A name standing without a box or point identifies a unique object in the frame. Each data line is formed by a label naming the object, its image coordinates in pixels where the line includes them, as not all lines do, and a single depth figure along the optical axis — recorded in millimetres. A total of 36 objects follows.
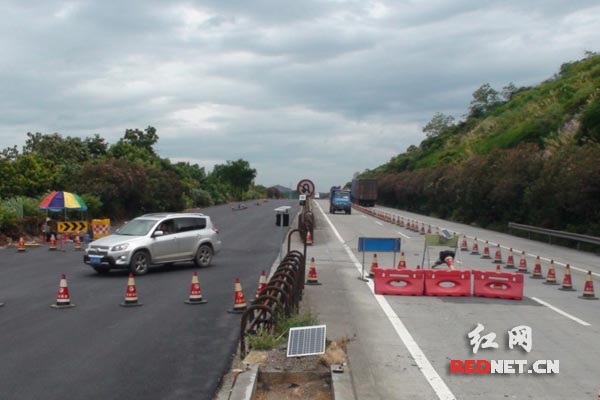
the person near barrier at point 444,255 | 18141
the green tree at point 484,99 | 114594
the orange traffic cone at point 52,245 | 27188
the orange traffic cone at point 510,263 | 21847
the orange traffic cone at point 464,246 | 28383
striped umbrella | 28062
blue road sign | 18500
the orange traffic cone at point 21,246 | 26367
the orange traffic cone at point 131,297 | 13680
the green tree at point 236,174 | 117125
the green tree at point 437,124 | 130500
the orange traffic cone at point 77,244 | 27445
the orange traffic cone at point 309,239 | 29430
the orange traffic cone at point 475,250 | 26770
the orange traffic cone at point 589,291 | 15680
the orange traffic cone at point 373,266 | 18609
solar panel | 8438
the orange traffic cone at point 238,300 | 13070
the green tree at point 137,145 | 63916
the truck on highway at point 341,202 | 62188
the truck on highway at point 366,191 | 82938
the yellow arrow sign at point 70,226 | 27734
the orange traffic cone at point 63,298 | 13469
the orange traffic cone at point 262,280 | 12539
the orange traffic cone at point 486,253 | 25172
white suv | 18562
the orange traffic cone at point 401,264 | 18323
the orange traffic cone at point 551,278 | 18108
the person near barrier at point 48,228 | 30594
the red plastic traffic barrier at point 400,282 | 15514
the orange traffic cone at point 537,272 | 19516
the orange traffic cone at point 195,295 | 13992
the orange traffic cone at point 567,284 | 16984
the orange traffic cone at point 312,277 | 17078
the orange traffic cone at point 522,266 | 20738
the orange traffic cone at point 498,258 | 23356
